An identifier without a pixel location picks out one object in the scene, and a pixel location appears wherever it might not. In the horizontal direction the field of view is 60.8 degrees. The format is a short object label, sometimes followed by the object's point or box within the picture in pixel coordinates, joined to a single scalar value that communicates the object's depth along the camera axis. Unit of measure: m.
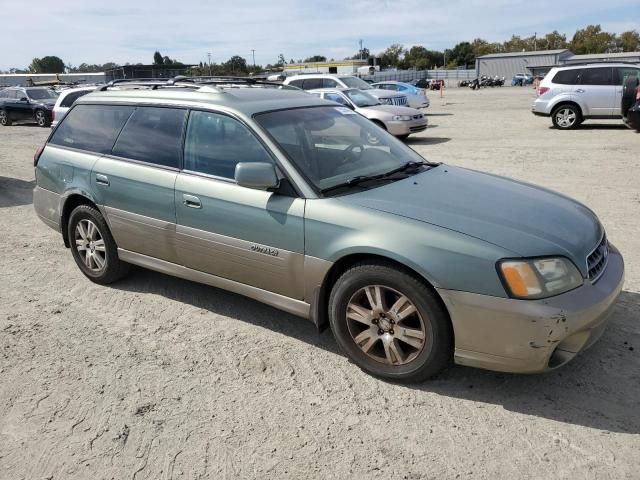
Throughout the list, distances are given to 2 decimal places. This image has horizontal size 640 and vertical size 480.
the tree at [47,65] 126.71
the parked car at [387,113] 13.98
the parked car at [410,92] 21.38
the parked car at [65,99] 13.49
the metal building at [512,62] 84.88
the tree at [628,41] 107.94
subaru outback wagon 2.88
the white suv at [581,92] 14.50
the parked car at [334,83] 16.60
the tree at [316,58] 126.07
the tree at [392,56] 126.74
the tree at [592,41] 108.62
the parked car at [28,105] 21.83
